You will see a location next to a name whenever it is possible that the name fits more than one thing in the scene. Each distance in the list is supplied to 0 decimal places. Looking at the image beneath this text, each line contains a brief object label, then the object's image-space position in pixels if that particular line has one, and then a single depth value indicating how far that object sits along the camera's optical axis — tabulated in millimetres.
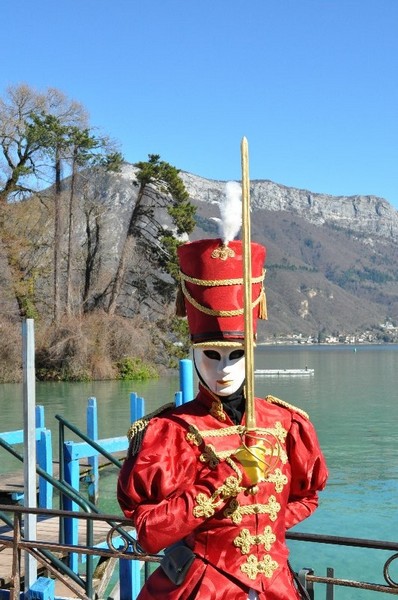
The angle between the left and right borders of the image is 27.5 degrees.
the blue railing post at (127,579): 6778
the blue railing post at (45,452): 8672
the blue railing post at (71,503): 7378
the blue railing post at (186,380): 7266
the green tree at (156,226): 36125
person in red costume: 2635
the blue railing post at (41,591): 4879
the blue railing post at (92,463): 11897
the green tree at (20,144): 34906
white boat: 45659
